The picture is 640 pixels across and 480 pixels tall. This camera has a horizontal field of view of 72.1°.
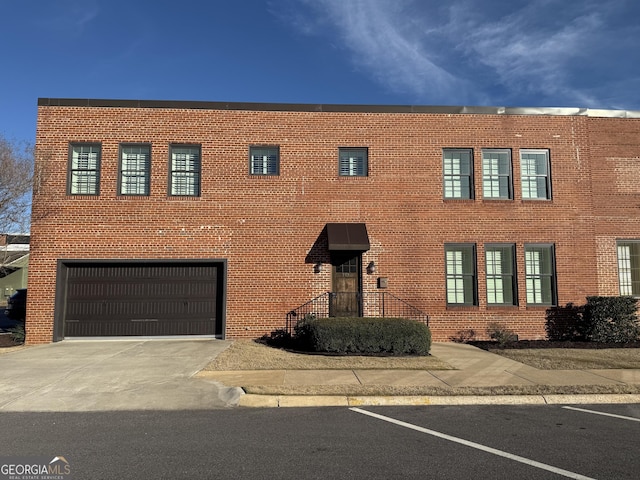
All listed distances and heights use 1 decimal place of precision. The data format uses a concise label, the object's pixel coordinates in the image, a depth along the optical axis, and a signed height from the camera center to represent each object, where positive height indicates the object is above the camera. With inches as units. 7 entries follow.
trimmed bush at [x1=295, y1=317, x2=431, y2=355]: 426.0 -58.8
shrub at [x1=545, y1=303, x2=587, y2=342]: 537.3 -55.0
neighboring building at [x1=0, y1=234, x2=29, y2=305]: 597.3 +24.2
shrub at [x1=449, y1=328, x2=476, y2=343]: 531.2 -71.1
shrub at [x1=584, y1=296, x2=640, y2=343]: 495.5 -49.3
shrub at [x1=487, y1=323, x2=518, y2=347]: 491.5 -65.8
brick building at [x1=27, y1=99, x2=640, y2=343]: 526.6 +74.7
